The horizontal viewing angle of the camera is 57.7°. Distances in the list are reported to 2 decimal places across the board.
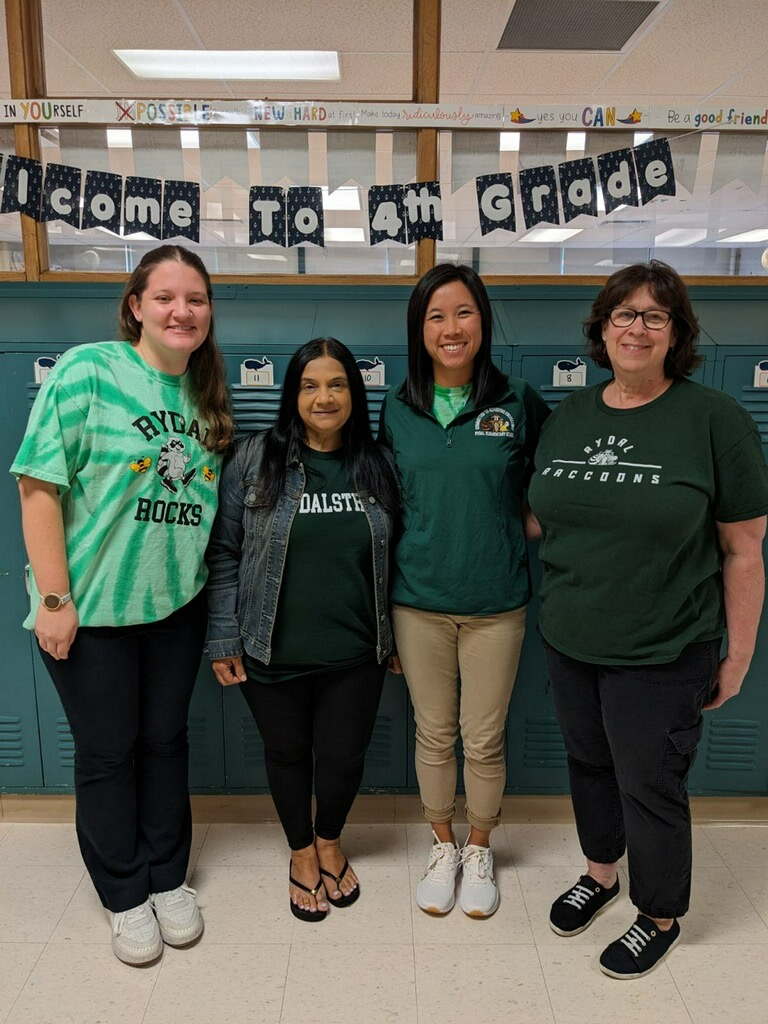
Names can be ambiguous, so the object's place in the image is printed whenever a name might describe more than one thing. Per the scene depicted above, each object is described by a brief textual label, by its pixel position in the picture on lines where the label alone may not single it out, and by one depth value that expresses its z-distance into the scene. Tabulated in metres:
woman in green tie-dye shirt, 1.58
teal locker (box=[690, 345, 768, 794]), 2.19
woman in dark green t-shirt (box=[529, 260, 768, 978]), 1.51
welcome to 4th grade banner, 2.16
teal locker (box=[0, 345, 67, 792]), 2.05
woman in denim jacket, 1.74
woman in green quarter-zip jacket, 1.74
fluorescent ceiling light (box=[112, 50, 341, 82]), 3.78
